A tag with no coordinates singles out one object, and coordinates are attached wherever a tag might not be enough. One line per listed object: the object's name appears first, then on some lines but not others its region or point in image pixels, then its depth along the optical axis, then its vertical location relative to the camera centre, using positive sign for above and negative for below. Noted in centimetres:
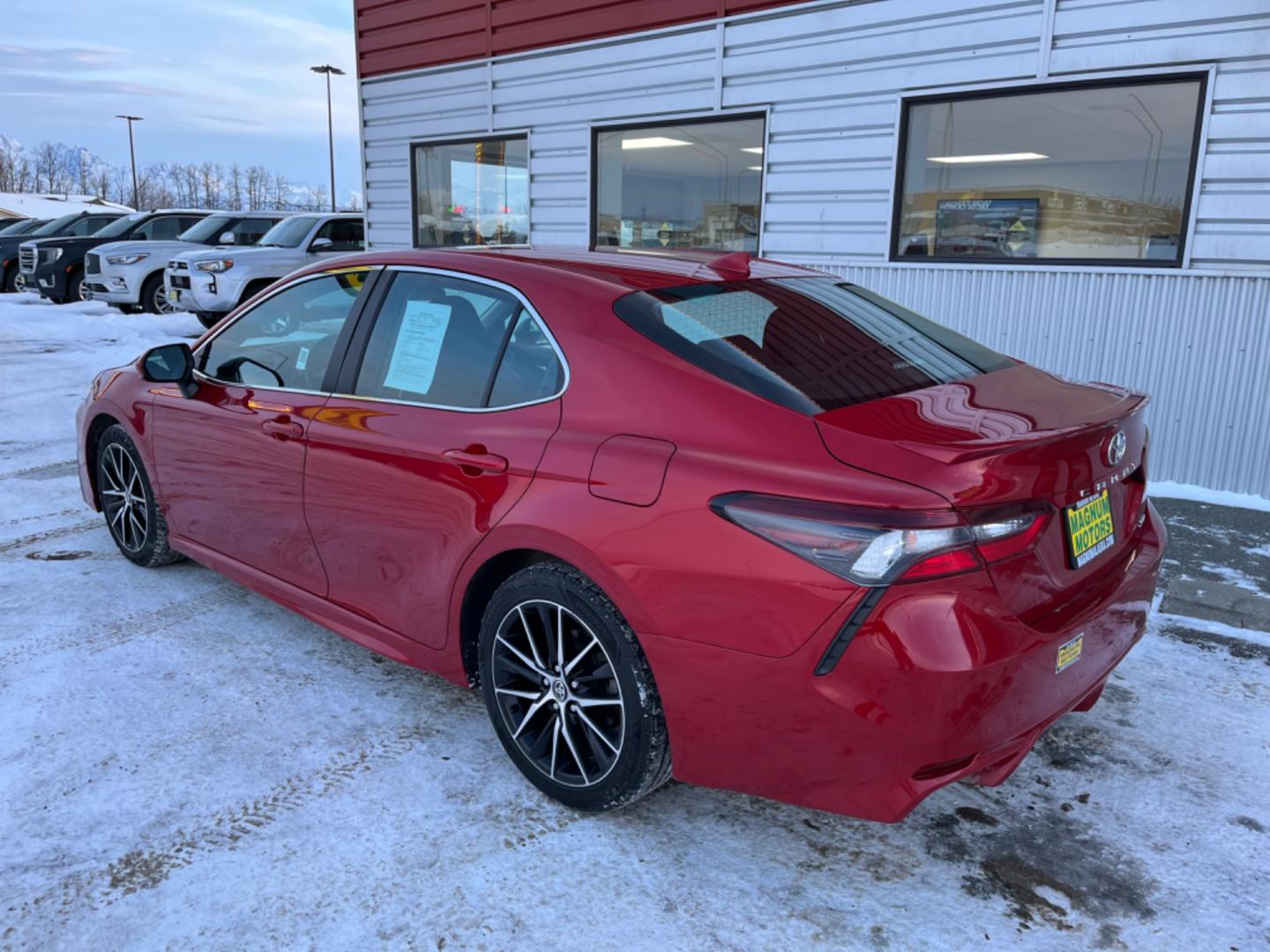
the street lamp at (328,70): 5164 +1008
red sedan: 211 -63
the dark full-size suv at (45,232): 2031 +30
